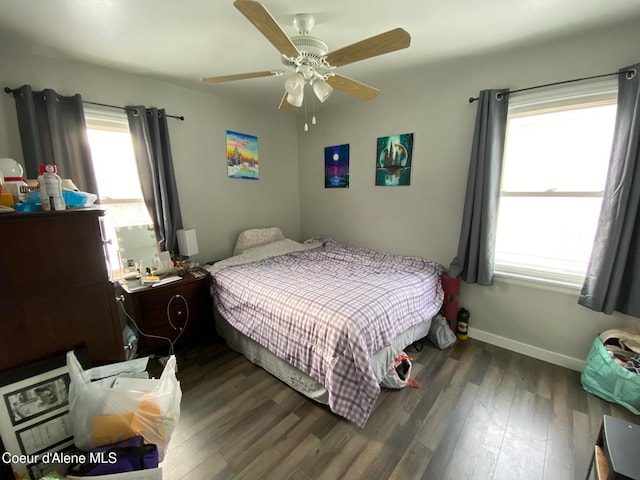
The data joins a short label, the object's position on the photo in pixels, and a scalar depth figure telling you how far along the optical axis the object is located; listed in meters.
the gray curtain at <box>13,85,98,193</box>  1.86
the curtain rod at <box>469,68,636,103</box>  1.70
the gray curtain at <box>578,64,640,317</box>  1.71
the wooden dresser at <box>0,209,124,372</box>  1.10
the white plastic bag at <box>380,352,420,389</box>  1.92
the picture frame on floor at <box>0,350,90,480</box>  1.11
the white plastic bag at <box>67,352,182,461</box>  1.14
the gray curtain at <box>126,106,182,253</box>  2.34
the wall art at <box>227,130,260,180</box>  3.09
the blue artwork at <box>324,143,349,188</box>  3.30
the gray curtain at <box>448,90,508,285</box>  2.17
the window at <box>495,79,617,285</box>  1.95
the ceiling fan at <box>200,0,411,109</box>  1.17
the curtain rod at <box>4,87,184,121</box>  1.83
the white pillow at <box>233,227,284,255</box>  3.19
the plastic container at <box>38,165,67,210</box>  1.18
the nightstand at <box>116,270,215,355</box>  2.15
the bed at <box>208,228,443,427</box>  1.57
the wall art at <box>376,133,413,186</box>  2.80
